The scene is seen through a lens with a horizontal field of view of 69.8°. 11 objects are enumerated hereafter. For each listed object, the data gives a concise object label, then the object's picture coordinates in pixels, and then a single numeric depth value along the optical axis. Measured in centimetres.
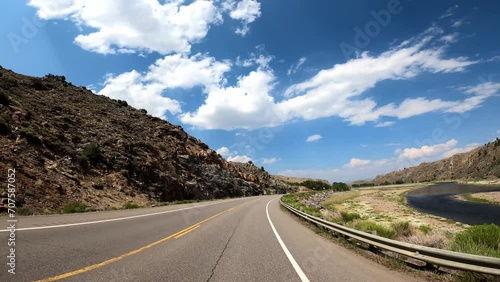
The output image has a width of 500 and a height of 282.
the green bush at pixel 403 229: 1611
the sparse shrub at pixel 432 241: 878
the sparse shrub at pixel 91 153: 3525
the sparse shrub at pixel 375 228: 1265
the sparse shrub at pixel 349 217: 2525
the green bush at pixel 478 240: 800
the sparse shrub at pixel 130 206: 2796
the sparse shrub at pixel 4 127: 2836
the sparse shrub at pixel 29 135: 2988
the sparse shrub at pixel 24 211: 1726
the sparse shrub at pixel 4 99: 3328
